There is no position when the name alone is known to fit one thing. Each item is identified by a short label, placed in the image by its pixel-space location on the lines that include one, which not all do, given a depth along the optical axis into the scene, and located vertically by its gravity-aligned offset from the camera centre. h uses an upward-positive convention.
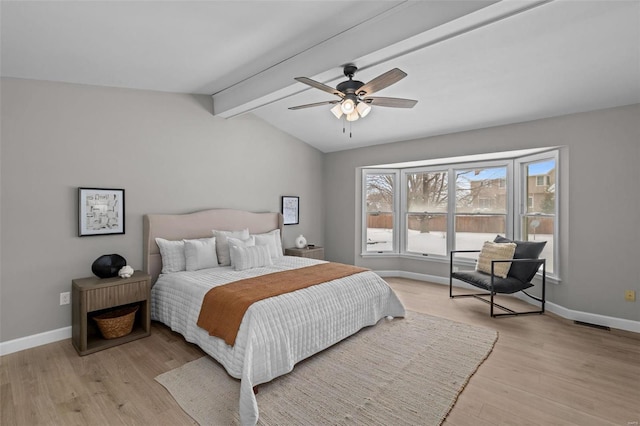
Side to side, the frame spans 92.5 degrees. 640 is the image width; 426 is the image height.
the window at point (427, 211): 5.44 +0.02
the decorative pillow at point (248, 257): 3.57 -0.56
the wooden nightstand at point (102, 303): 2.81 -0.91
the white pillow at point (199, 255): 3.56 -0.52
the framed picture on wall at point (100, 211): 3.20 -0.02
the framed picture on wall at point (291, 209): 5.35 +0.03
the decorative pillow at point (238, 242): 3.78 -0.41
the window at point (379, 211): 5.88 +0.01
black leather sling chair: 3.73 -0.83
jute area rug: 2.02 -1.33
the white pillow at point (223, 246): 3.89 -0.46
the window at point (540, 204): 4.08 +0.12
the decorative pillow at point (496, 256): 4.01 -0.59
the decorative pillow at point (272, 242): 4.29 -0.45
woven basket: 2.98 -1.11
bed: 2.28 -0.91
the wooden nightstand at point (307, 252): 5.09 -0.70
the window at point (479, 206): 4.87 +0.10
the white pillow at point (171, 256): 3.53 -0.53
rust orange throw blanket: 2.41 -0.71
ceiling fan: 2.48 +1.03
